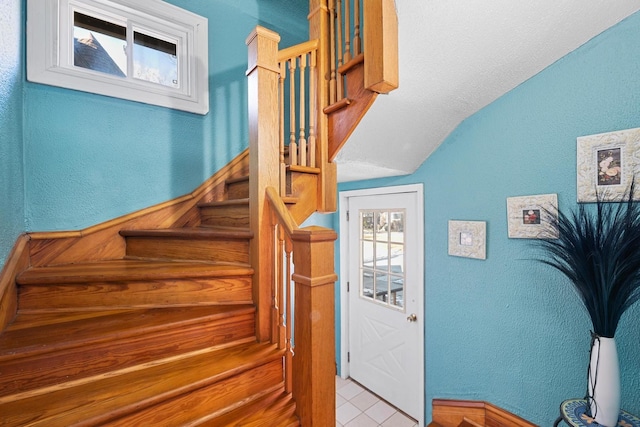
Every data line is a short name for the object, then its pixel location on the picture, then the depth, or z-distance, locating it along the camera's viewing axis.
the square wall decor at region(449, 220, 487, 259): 1.84
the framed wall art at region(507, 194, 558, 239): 1.52
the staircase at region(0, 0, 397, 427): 0.95
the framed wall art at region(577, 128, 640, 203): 1.28
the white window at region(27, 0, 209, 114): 1.67
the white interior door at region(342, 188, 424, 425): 2.34
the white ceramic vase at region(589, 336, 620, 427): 1.09
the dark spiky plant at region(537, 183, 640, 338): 1.07
